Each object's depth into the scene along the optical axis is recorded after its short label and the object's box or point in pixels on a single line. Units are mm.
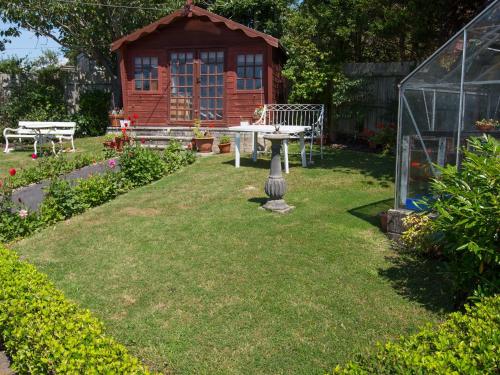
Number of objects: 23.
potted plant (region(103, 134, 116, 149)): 13633
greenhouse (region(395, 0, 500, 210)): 5098
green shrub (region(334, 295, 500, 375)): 2430
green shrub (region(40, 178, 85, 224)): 7188
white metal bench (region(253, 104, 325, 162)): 13673
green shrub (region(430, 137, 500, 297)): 3533
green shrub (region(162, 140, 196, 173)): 10827
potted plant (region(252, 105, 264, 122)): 13944
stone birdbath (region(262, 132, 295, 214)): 7266
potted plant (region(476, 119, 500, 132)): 5332
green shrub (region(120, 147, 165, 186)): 9391
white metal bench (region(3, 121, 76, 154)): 12945
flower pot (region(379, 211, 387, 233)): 6285
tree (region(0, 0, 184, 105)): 16281
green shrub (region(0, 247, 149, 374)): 2787
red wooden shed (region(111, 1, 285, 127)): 14602
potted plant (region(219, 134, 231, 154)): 13165
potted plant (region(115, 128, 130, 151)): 13170
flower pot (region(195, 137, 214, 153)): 13047
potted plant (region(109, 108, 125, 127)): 15812
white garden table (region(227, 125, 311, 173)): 10172
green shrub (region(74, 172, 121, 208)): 7837
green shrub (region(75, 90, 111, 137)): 17328
